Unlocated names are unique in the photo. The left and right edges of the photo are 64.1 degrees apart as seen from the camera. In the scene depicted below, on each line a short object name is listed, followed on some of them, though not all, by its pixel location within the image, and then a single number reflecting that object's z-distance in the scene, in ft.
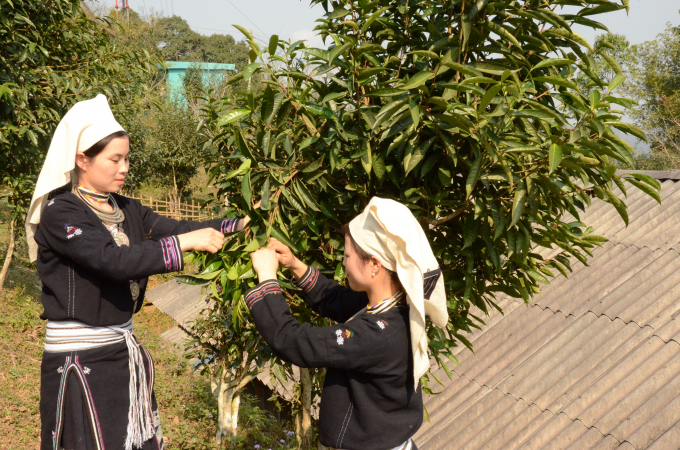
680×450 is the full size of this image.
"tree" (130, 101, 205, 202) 56.34
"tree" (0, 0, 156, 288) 16.72
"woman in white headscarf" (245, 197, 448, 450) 5.35
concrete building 75.57
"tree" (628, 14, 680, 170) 65.57
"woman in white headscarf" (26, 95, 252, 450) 6.08
